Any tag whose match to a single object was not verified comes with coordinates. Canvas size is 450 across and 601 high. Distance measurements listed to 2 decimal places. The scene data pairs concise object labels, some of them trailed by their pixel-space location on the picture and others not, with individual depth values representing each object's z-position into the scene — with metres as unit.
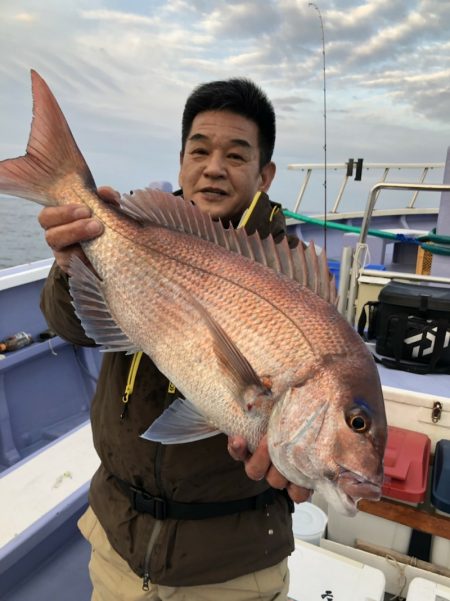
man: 1.50
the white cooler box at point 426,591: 2.17
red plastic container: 2.41
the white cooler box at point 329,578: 2.24
